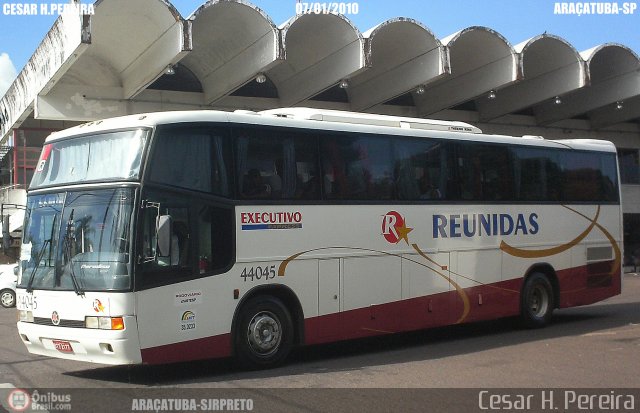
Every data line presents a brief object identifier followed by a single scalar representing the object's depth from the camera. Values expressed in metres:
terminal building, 20.86
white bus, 9.11
